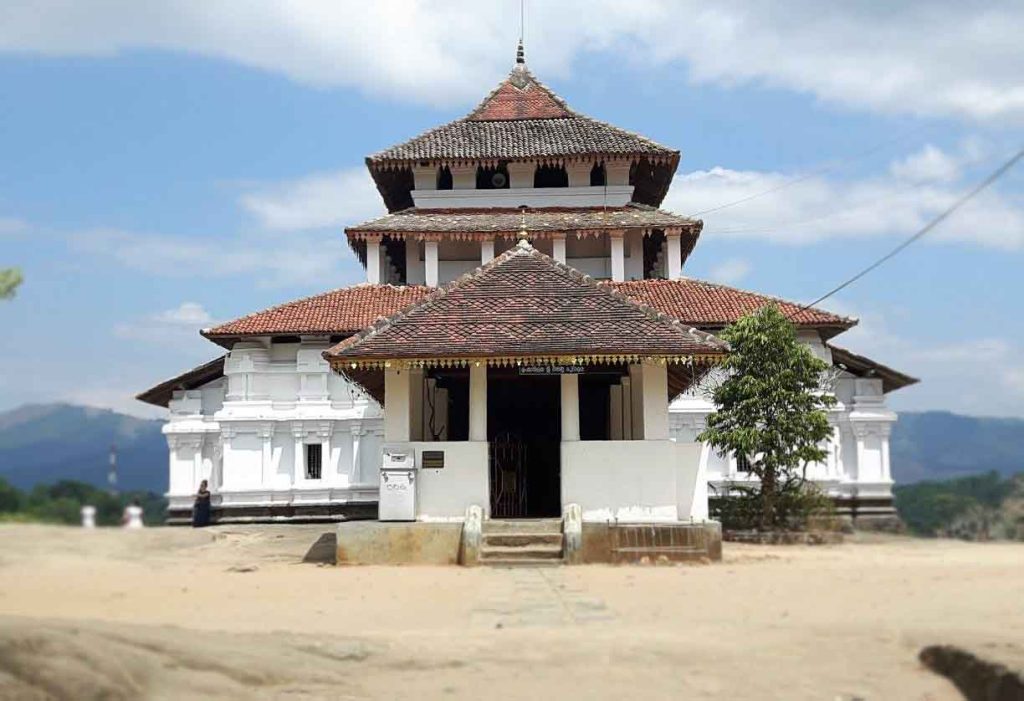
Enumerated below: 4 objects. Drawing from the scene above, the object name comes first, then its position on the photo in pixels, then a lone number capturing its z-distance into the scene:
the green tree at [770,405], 21.89
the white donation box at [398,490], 15.84
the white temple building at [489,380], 21.52
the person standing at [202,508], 26.09
